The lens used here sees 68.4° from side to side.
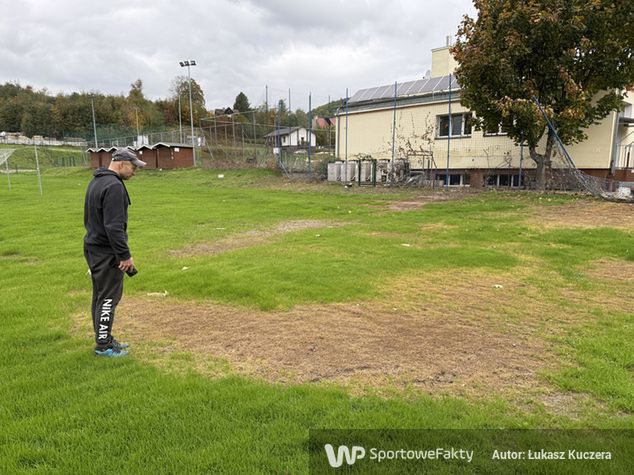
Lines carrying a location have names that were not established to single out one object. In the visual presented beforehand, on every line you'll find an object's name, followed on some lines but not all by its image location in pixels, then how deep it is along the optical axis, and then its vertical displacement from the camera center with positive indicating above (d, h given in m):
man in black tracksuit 4.15 -0.70
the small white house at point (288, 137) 33.21 +1.88
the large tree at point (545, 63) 15.66 +3.50
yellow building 19.77 +1.20
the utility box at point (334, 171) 26.75 -0.50
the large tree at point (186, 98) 78.12 +11.00
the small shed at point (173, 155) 42.25 +0.67
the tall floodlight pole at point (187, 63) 45.94 +9.67
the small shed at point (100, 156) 49.78 +0.69
